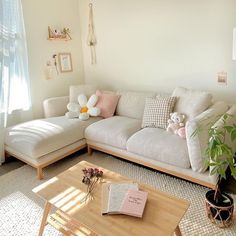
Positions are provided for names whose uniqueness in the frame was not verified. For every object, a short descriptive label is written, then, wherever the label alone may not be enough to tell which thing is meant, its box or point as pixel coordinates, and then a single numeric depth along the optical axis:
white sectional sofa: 2.09
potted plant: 1.58
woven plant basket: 1.69
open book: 1.36
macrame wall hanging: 3.71
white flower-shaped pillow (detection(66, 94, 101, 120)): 3.15
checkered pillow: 2.65
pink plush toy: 2.48
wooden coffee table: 1.26
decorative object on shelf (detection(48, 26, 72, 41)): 3.45
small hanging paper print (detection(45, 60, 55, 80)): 3.51
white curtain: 2.86
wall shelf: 3.47
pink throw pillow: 3.22
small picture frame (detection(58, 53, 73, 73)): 3.69
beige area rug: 1.80
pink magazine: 1.34
